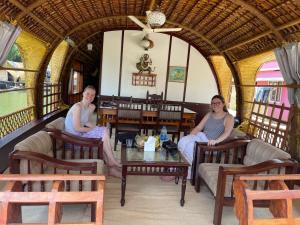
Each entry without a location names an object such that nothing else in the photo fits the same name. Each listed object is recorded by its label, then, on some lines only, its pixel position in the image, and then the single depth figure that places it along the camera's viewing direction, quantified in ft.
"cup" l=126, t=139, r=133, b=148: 11.61
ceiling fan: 13.53
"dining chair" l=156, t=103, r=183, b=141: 18.29
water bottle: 12.53
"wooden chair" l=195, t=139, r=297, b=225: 8.24
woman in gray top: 12.11
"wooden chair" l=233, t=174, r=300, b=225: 4.66
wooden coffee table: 9.52
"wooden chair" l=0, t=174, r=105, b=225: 4.28
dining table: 18.66
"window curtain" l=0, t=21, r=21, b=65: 11.02
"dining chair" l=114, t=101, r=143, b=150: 17.50
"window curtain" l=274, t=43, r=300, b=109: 12.47
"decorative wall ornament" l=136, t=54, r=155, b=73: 25.46
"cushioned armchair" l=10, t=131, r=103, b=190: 7.58
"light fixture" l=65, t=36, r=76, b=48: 22.02
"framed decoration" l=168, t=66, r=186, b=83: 26.66
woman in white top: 11.83
